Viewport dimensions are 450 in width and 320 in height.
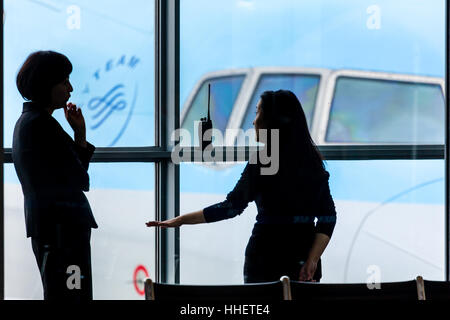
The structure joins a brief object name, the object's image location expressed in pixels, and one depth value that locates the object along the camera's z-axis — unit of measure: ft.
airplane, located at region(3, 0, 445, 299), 24.52
